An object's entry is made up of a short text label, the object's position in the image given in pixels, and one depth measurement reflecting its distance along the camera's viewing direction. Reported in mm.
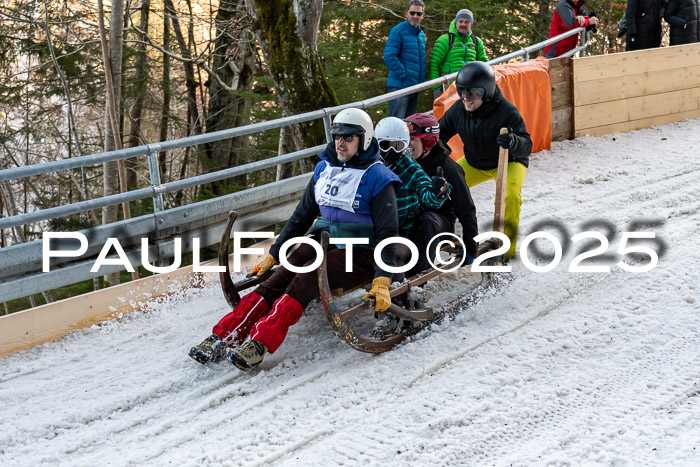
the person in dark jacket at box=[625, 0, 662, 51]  10656
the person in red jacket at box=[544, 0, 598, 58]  10312
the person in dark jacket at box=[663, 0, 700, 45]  10875
